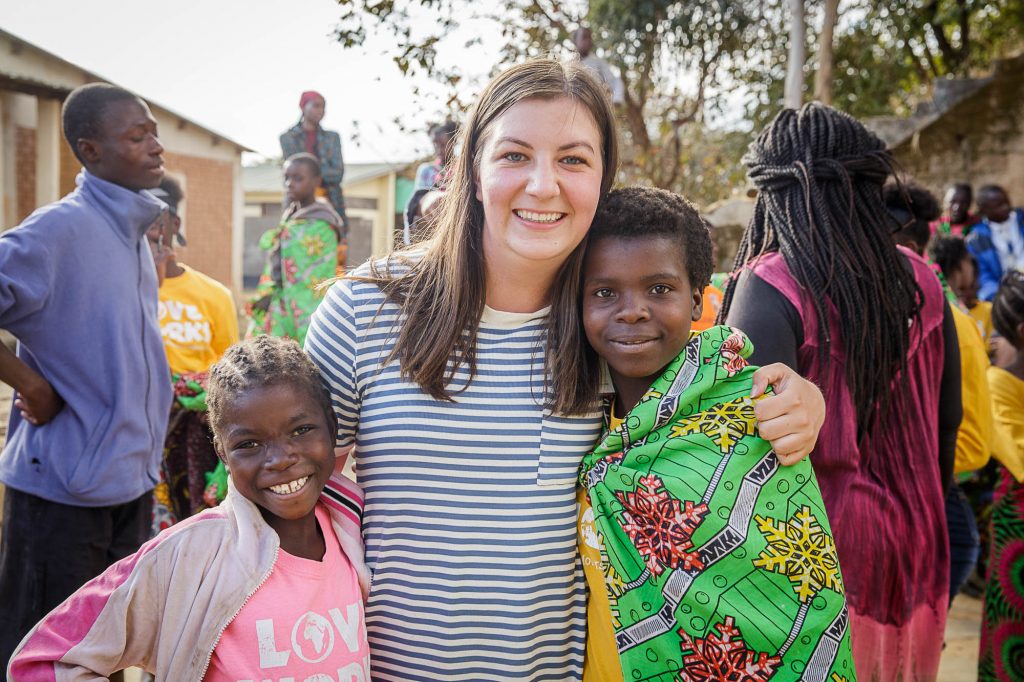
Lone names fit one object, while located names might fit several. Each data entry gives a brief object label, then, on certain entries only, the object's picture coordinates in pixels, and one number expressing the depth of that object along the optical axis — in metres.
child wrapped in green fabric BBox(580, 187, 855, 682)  1.60
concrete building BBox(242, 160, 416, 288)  20.36
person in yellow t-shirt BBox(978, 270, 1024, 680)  2.97
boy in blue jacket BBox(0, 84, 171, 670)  2.57
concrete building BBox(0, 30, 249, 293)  11.17
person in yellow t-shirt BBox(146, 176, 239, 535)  3.75
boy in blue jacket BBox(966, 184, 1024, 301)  6.59
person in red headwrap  6.96
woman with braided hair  1.96
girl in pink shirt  1.53
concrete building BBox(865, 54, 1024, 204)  8.75
